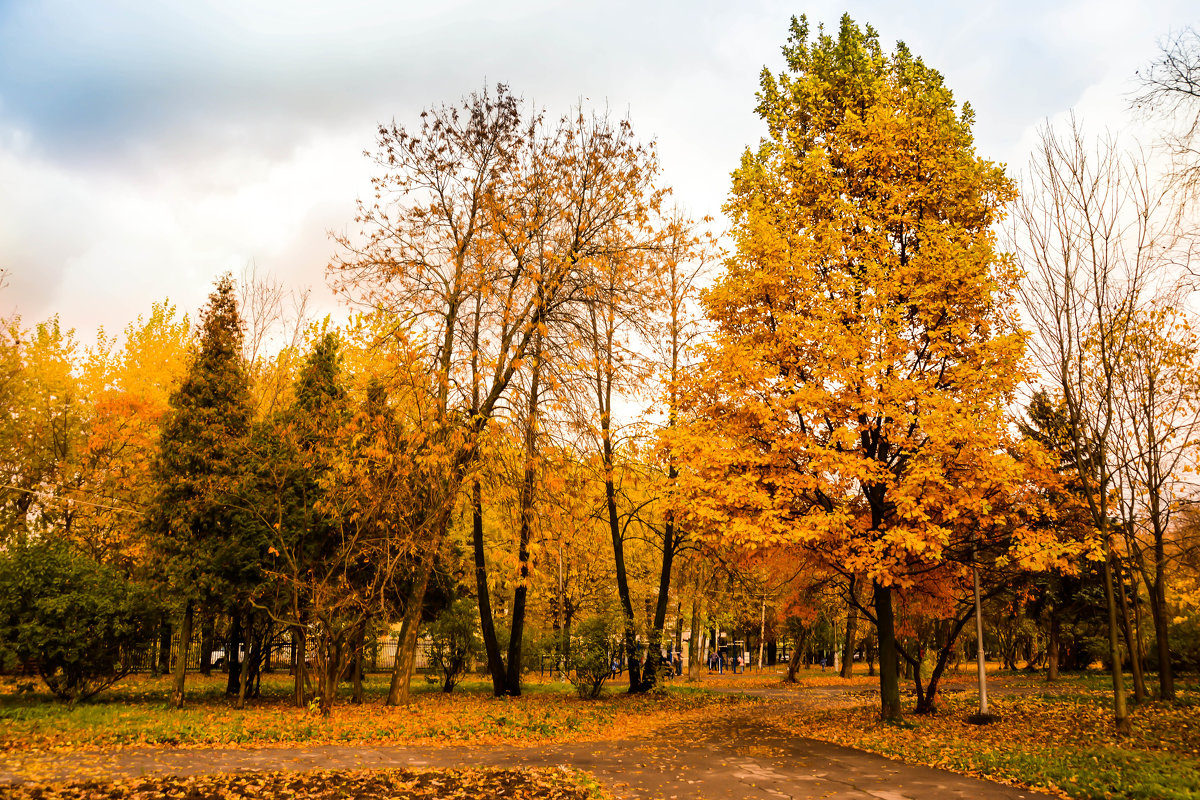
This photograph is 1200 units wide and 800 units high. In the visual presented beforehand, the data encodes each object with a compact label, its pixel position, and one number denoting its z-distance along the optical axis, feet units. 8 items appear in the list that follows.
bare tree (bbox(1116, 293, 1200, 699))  41.75
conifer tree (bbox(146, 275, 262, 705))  48.93
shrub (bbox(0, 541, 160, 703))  42.60
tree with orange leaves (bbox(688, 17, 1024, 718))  38.99
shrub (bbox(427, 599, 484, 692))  63.82
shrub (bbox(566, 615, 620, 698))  57.82
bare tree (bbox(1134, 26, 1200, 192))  26.66
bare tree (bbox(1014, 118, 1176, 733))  37.68
